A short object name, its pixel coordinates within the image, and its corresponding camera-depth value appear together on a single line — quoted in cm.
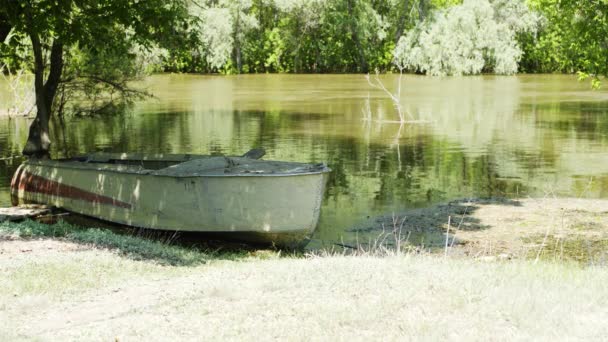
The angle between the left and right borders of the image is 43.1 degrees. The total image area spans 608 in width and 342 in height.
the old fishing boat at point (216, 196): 1271
